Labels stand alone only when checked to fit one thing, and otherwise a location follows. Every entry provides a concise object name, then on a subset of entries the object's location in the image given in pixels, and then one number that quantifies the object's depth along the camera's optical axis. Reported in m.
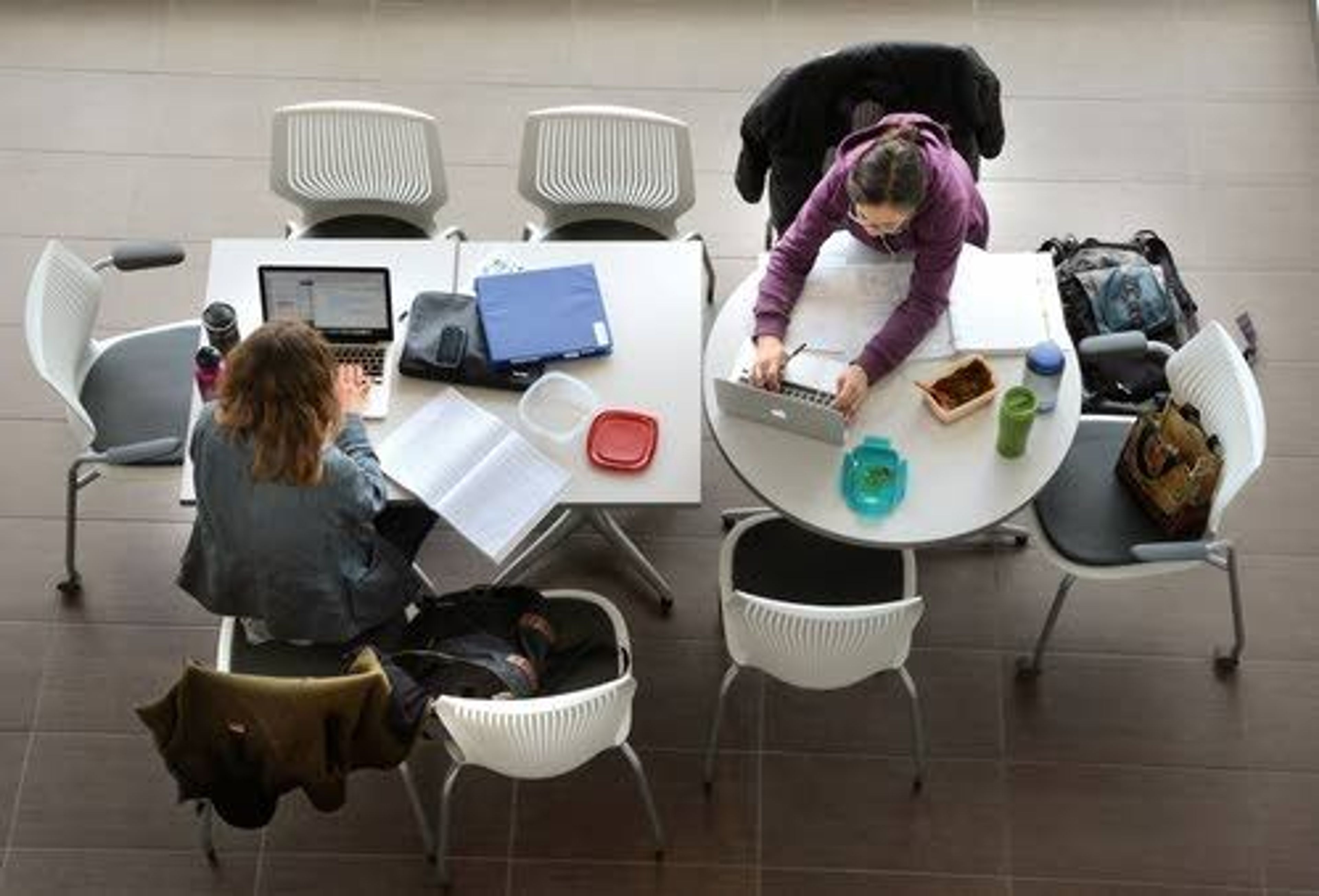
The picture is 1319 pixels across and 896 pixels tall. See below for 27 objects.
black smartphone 3.52
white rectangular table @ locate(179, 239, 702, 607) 3.44
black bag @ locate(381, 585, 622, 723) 3.33
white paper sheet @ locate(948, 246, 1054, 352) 3.54
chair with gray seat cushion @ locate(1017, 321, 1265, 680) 3.43
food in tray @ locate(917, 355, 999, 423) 3.43
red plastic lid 3.45
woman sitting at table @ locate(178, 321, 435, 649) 3.00
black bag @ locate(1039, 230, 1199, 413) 4.11
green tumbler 3.32
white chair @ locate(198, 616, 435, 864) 3.47
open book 3.41
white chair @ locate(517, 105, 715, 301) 3.94
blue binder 3.56
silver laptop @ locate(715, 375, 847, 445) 3.36
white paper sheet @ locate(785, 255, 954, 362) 3.54
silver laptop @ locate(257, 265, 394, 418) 3.51
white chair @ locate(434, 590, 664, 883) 3.07
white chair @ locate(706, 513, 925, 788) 3.16
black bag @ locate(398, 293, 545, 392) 3.53
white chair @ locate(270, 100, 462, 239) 3.96
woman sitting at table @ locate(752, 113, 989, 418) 3.28
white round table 3.34
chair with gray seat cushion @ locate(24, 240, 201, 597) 3.60
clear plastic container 3.50
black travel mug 3.51
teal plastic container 3.36
